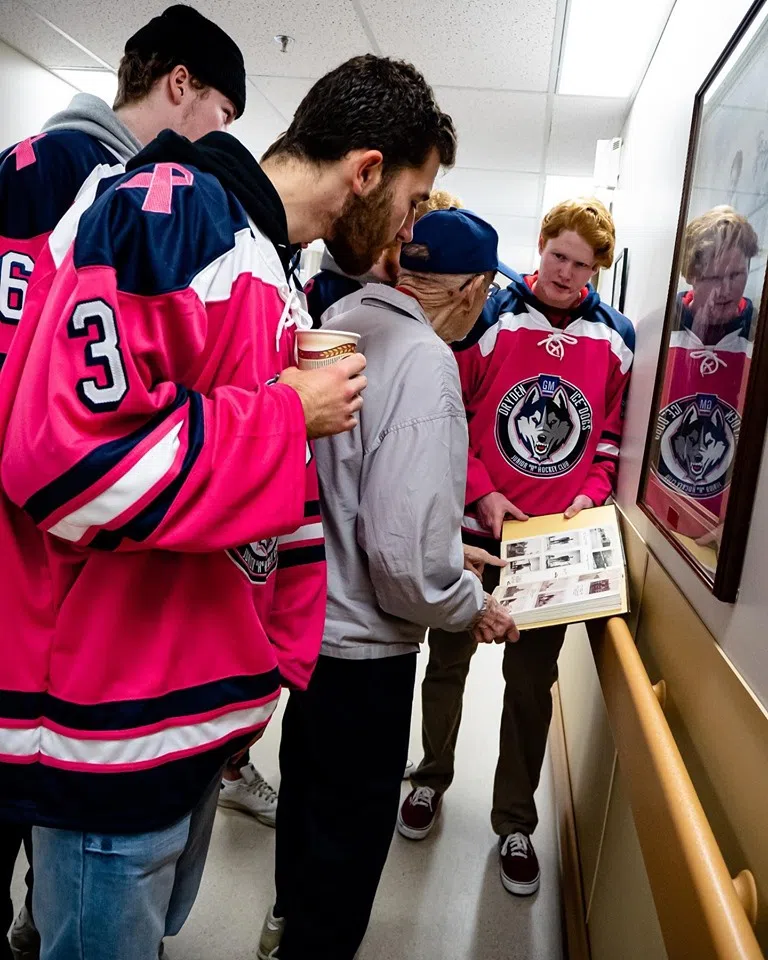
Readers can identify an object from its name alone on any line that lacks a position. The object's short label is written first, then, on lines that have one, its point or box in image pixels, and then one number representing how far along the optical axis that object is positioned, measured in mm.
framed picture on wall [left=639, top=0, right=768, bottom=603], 1007
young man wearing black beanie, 1346
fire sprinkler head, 3013
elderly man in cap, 1290
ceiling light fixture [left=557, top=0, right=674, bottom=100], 2318
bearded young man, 719
